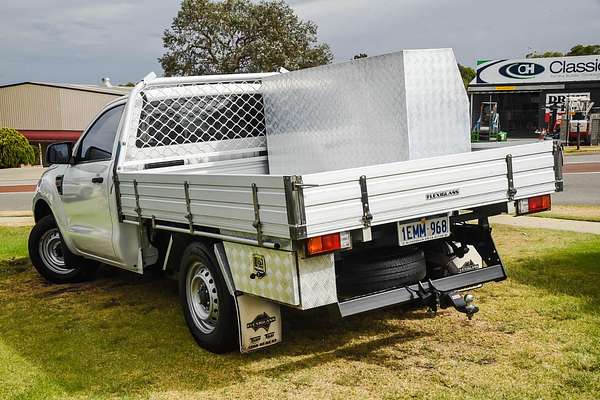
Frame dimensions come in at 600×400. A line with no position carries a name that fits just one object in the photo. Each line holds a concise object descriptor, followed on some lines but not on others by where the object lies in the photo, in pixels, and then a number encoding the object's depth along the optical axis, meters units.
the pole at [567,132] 29.90
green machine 28.32
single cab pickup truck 4.01
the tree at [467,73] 73.60
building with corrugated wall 45.38
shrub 33.12
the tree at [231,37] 38.19
